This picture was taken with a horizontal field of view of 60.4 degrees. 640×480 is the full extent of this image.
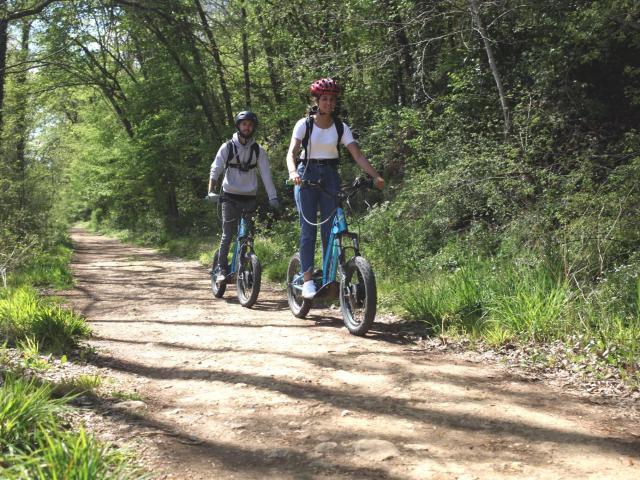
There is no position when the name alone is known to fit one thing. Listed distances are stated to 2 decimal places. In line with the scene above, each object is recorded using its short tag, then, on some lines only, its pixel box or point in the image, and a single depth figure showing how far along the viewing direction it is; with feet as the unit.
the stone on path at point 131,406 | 10.91
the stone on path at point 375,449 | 8.63
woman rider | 17.70
